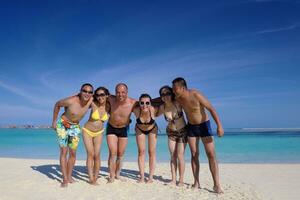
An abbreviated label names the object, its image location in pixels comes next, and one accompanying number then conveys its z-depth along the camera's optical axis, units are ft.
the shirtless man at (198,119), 17.80
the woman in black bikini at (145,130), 20.12
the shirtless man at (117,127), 20.88
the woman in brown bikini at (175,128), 19.62
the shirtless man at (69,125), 19.75
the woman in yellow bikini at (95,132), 20.11
